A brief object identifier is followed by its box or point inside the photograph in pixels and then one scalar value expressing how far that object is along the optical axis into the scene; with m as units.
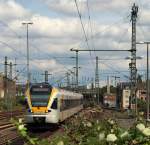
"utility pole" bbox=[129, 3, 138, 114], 47.91
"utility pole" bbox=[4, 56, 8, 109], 69.17
